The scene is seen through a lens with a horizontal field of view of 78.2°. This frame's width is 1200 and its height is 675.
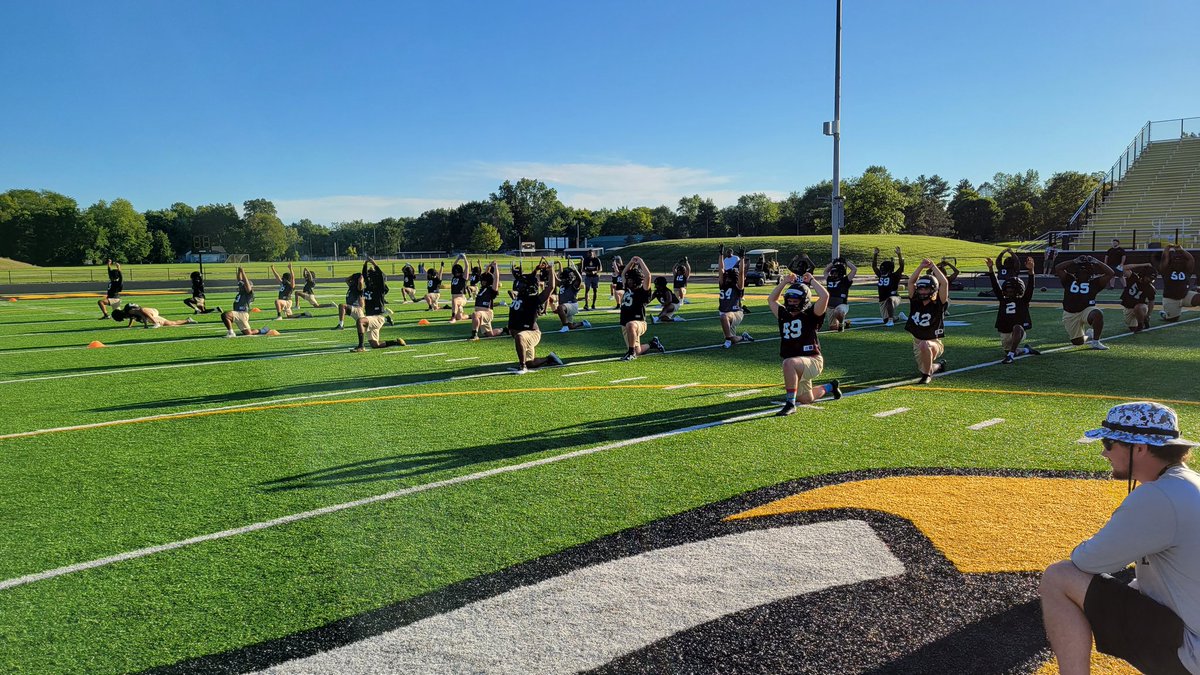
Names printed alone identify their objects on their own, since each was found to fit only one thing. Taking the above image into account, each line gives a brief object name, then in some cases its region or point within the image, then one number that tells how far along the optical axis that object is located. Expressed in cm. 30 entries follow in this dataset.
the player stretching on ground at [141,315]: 2158
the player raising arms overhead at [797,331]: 915
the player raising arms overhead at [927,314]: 1095
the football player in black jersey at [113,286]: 2423
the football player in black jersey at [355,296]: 1724
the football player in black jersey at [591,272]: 2647
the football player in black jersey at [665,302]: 2038
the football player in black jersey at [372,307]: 1630
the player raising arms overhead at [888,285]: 1864
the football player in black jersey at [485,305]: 1802
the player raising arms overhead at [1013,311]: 1320
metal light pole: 2809
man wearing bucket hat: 296
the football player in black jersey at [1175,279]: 1817
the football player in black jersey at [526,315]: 1307
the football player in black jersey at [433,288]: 2673
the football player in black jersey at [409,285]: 3068
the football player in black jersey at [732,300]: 1566
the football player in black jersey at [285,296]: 2417
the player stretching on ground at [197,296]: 2497
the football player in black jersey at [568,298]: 1995
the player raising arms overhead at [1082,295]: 1402
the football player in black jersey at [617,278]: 2556
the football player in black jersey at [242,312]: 1981
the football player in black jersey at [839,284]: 1695
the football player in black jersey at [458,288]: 2239
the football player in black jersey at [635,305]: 1417
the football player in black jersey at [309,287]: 2666
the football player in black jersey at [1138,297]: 1647
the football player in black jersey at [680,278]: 2325
